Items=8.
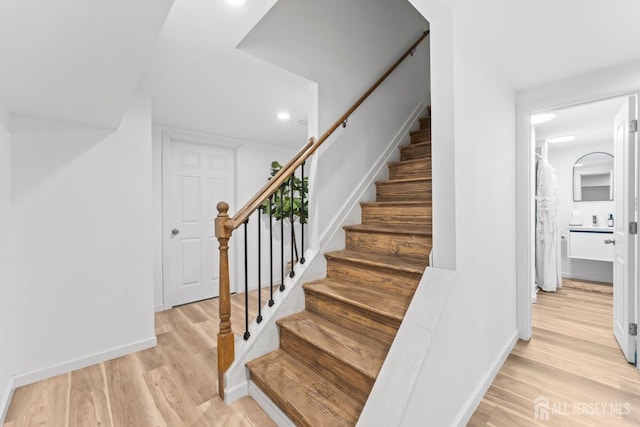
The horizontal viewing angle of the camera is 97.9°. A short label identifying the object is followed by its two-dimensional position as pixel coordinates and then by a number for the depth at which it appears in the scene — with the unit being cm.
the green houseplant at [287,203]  375
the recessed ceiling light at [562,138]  383
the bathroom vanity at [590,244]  388
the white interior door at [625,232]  201
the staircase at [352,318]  139
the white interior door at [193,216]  340
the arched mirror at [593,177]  415
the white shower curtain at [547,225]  370
